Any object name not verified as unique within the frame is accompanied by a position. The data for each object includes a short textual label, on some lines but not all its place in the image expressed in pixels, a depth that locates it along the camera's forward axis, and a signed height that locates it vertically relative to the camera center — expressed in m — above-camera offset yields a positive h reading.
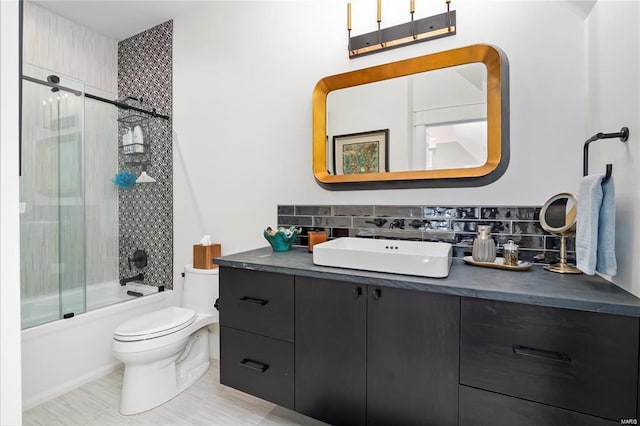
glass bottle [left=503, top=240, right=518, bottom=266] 1.36 -0.19
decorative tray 1.33 -0.24
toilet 1.70 -0.77
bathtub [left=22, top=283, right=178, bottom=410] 1.80 -0.85
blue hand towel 1.07 -0.07
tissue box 2.21 -0.32
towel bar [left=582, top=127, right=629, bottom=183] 1.06 +0.25
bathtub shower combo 2.01 +0.09
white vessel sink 1.20 -0.20
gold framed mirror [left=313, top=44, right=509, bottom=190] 1.55 +0.48
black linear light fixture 1.63 +0.95
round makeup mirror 1.31 -0.04
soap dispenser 1.42 -0.17
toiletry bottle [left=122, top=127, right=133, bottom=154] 2.61 +0.56
